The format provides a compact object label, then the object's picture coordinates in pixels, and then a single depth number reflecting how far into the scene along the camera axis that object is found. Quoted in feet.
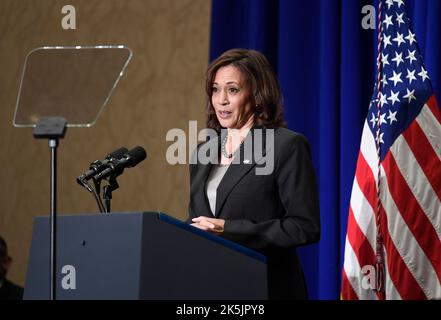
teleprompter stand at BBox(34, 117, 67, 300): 16.45
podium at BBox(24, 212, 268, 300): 16.31
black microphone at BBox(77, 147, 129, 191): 17.34
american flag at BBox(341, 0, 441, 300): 20.80
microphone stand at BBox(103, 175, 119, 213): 17.46
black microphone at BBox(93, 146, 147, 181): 17.45
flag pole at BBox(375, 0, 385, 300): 20.95
